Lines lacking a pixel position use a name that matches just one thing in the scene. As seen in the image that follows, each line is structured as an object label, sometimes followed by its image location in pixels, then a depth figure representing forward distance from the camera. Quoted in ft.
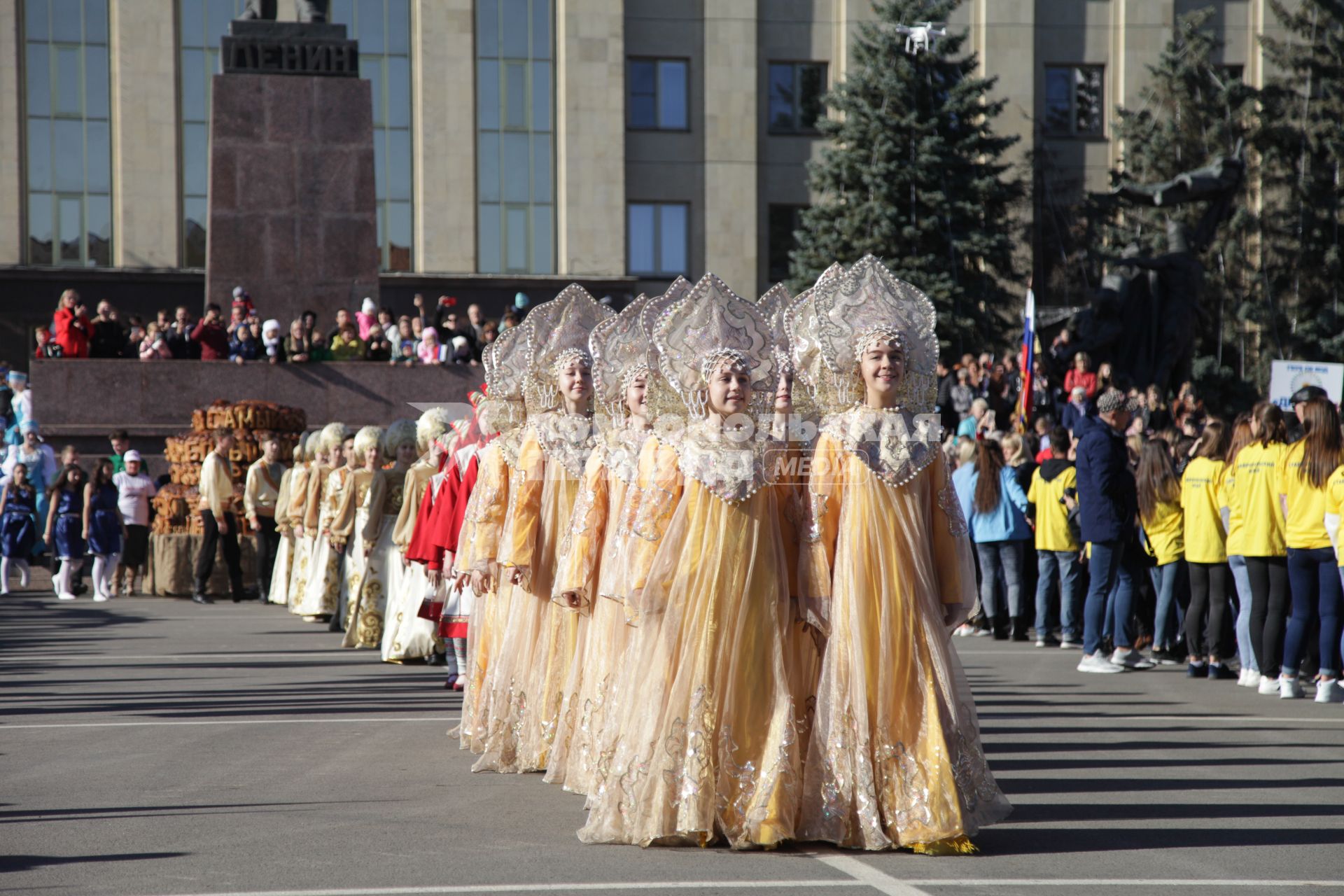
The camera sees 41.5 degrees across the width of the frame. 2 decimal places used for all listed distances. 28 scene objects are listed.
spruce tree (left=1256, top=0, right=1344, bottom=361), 136.77
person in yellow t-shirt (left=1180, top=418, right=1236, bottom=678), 41.42
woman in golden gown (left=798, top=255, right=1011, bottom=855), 21.42
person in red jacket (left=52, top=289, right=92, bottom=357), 74.90
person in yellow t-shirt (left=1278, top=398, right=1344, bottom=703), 36.55
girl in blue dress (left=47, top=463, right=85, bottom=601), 66.54
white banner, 67.10
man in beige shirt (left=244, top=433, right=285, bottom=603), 67.67
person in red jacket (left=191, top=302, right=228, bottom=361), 73.72
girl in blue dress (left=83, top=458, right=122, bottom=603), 65.72
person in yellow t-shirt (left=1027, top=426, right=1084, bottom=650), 48.44
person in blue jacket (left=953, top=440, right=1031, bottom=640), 52.37
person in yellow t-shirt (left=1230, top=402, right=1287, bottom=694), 38.37
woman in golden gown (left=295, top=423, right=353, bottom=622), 58.39
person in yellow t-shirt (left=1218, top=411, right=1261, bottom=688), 39.32
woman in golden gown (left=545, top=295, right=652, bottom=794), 24.91
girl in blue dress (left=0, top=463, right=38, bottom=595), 68.08
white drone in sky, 118.32
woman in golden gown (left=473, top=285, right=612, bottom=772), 28.48
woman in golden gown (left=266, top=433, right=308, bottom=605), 62.59
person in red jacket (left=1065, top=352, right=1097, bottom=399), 85.46
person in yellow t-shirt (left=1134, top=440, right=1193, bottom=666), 43.45
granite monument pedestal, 76.74
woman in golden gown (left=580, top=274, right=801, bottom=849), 21.49
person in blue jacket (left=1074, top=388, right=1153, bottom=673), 42.42
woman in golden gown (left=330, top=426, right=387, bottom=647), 49.75
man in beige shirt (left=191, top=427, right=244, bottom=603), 67.97
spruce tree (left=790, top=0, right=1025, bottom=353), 119.65
